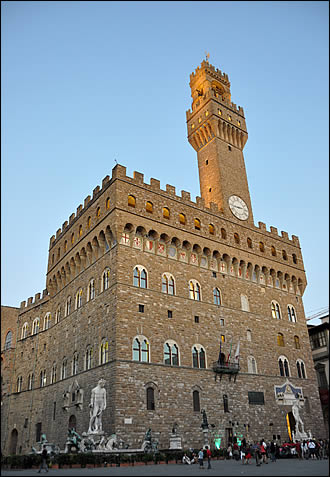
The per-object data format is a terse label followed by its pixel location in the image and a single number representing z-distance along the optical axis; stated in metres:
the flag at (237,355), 30.67
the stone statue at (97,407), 24.11
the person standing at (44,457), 18.15
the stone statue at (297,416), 32.41
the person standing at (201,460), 19.78
